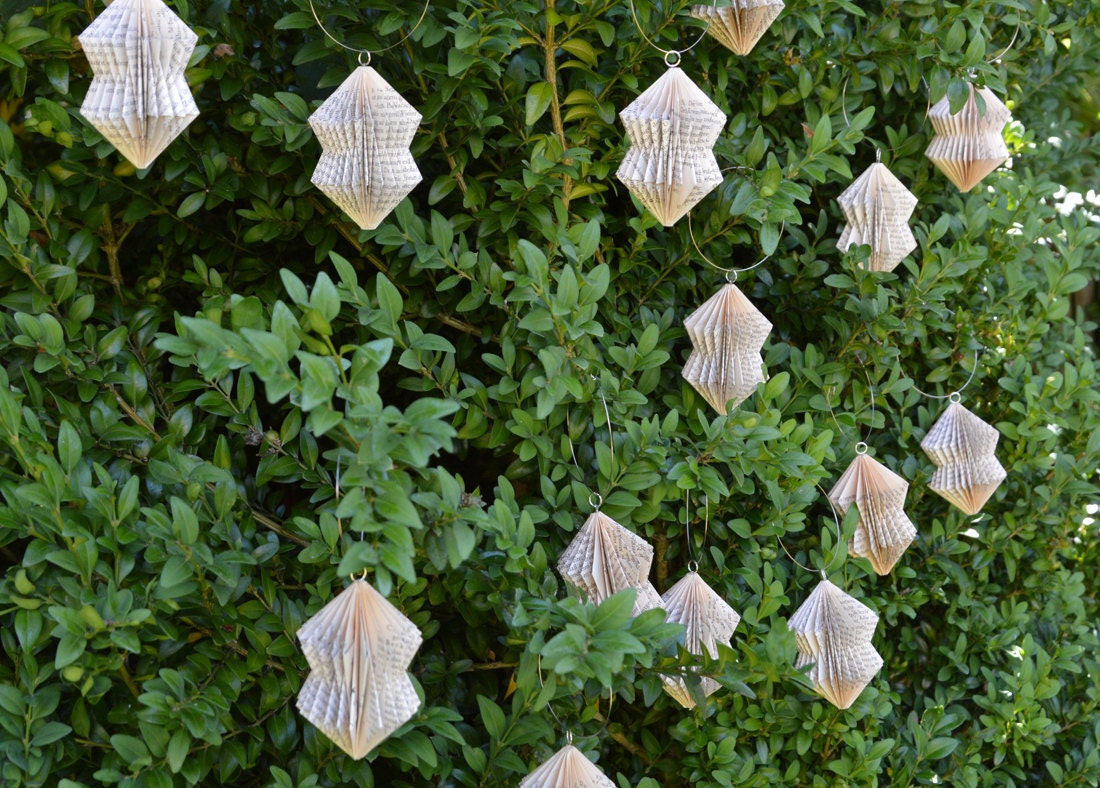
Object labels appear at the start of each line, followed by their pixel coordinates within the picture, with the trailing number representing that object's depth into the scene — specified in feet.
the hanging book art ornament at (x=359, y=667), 3.64
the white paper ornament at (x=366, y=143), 4.24
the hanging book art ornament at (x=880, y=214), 5.64
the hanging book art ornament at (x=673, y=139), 4.60
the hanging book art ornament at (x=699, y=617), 4.88
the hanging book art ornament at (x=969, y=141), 5.96
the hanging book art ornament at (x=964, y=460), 6.07
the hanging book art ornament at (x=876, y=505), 5.64
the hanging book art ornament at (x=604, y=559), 4.53
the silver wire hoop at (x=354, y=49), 4.55
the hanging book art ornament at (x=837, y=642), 5.15
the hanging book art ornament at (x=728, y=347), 5.05
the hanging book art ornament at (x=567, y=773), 4.19
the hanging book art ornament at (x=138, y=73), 3.86
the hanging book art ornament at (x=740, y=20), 4.99
